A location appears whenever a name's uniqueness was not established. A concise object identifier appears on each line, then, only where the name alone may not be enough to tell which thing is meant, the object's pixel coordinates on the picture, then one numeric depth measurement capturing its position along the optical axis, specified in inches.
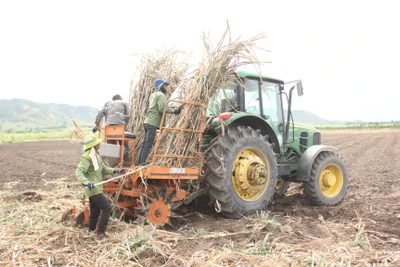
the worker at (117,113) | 233.8
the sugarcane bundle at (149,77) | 239.6
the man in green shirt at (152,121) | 204.2
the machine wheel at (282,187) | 290.5
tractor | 189.0
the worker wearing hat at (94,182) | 170.2
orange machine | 184.9
